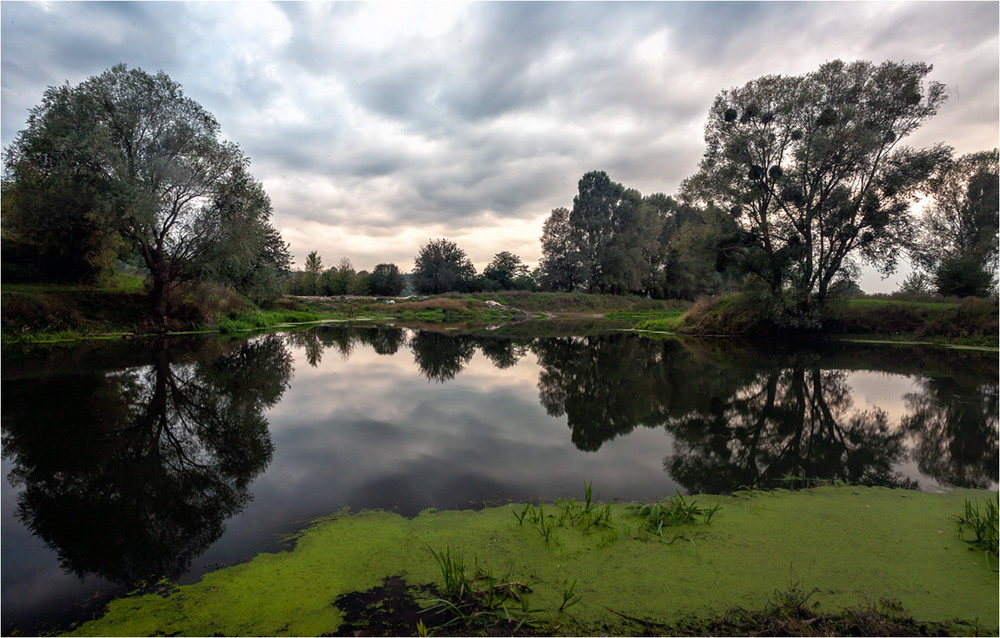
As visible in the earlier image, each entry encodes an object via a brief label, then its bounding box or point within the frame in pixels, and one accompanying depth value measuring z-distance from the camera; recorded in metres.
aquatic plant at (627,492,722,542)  3.87
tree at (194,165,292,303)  22.06
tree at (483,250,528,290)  78.50
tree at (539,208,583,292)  64.12
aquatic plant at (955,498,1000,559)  3.45
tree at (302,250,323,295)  75.48
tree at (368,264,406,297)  72.00
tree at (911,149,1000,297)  23.70
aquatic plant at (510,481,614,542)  3.73
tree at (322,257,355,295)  76.12
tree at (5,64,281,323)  18.31
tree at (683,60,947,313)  20.20
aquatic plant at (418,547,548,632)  2.62
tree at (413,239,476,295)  75.69
